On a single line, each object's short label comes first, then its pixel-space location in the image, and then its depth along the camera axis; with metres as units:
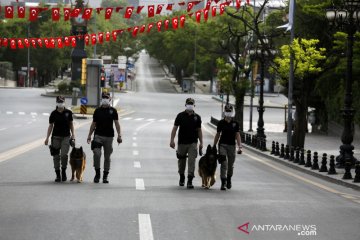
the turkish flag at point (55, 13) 42.78
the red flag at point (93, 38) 57.25
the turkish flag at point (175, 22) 46.97
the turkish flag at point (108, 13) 40.85
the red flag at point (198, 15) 42.06
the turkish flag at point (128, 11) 41.29
